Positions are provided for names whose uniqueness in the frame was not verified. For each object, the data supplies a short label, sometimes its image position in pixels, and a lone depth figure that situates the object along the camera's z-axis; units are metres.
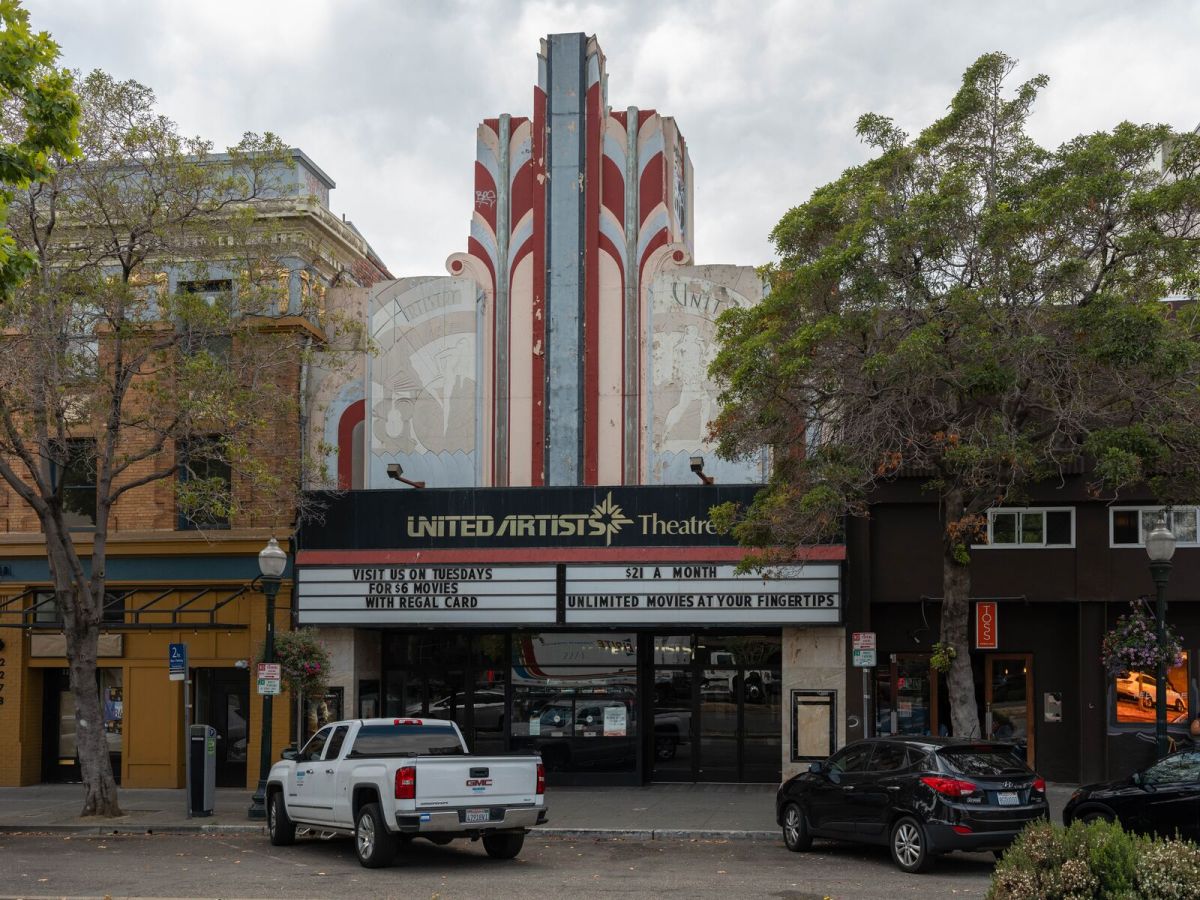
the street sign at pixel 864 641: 21.61
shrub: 8.45
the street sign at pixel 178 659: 22.69
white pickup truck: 15.91
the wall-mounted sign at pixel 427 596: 25.45
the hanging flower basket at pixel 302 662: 23.83
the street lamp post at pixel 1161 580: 18.72
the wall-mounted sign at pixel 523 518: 25.11
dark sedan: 15.09
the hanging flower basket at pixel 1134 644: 22.86
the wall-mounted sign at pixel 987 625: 24.83
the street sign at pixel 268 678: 22.12
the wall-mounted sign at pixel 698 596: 24.52
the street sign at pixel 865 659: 21.52
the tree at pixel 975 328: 18.02
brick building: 26.30
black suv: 15.43
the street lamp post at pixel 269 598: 22.17
